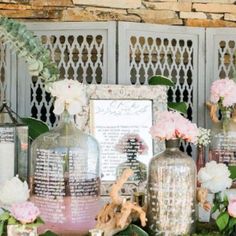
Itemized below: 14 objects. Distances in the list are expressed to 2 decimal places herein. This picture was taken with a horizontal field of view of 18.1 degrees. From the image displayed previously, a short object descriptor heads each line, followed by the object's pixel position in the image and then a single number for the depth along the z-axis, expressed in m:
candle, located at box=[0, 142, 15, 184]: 2.91
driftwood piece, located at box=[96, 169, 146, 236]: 2.56
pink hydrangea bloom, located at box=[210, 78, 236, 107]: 3.39
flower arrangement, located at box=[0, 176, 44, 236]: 2.47
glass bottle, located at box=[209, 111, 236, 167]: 3.41
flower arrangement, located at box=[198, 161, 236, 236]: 2.61
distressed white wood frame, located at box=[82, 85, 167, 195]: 3.24
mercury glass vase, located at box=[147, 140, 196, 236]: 2.61
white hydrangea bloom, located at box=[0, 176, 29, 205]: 2.56
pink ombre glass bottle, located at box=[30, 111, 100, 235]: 2.70
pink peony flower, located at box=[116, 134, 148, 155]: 3.24
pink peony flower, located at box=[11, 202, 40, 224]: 2.46
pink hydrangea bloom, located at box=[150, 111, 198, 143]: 2.58
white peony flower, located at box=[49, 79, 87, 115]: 2.71
